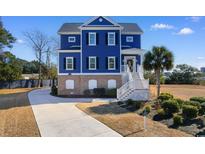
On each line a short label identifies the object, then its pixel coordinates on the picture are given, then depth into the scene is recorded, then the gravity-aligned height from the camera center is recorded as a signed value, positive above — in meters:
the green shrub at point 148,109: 9.67 -2.00
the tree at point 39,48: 30.08 +4.93
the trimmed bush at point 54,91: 17.81 -1.75
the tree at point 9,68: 24.93 +1.06
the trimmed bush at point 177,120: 7.78 -2.14
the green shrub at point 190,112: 8.12 -1.83
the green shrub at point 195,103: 8.72 -1.58
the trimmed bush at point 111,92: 15.93 -1.69
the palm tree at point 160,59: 13.45 +1.30
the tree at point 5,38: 23.80 +5.44
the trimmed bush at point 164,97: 11.40 -1.53
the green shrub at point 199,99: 9.86 -1.48
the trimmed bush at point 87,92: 16.67 -1.73
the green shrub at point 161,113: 8.87 -2.10
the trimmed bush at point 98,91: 16.36 -1.62
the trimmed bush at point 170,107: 8.93 -1.75
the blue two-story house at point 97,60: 16.52 +1.51
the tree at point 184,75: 29.11 -0.04
